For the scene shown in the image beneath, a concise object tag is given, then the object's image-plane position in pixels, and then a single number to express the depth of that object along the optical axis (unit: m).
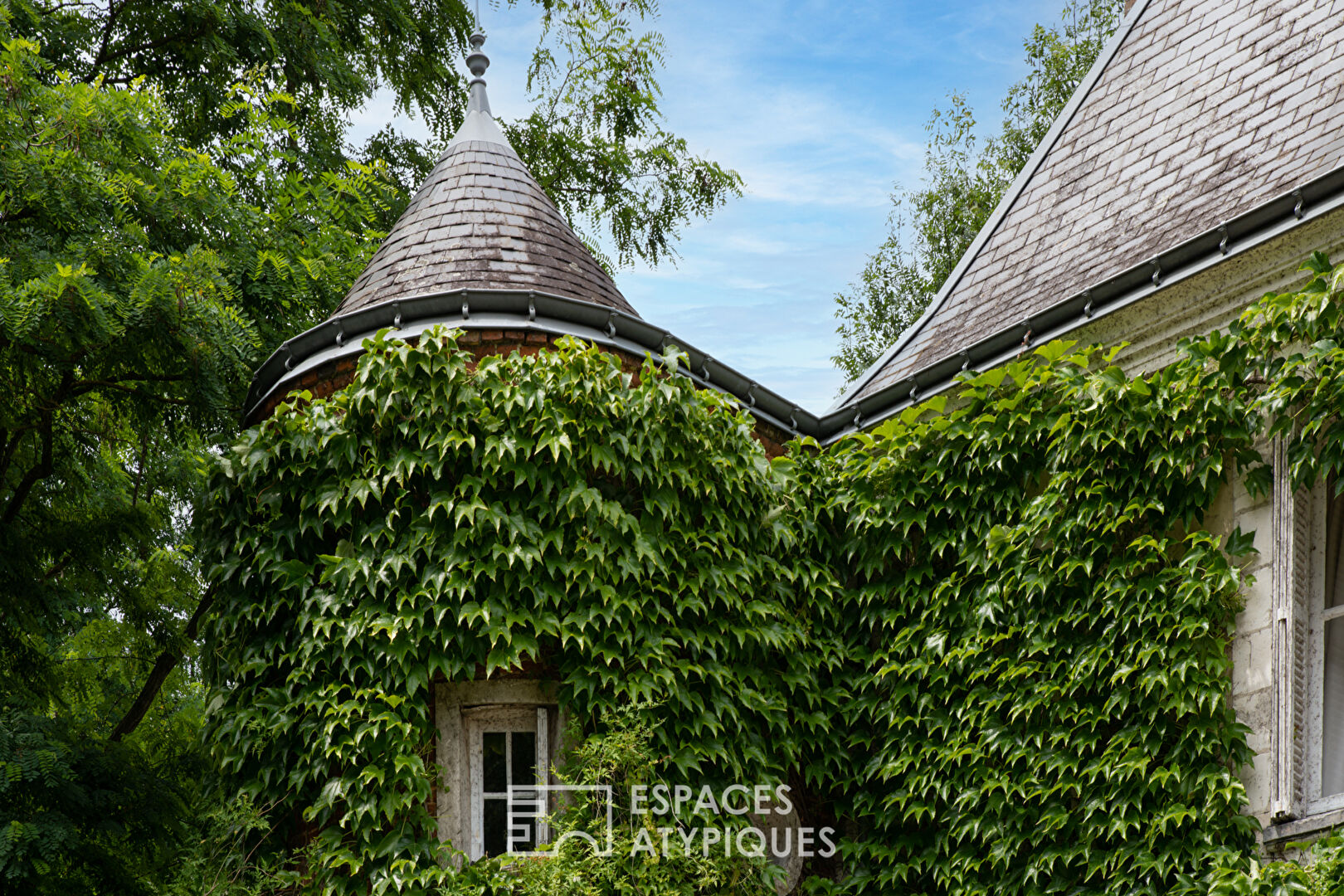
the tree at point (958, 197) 20.80
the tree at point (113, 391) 9.38
